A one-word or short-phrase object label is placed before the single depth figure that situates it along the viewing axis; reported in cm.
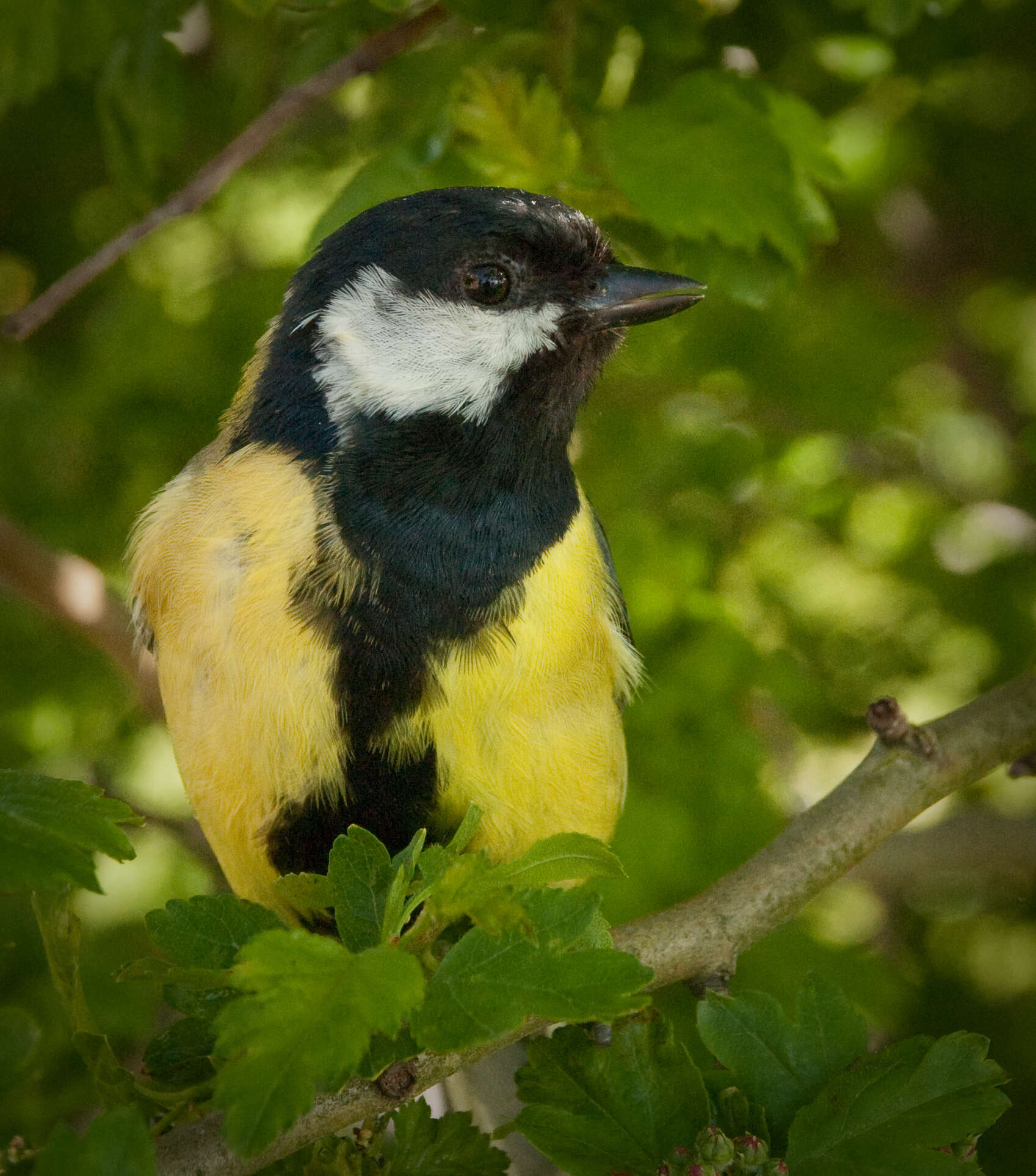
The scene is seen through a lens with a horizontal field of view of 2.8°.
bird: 184
